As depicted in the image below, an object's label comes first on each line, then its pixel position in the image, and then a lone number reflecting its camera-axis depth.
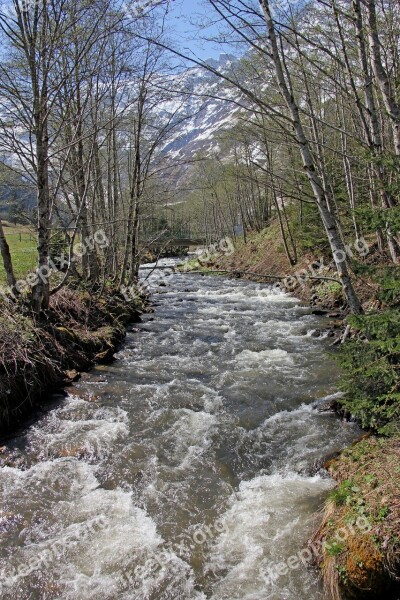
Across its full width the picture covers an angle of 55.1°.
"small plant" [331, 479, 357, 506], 3.73
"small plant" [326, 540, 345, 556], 3.19
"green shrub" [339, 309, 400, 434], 4.25
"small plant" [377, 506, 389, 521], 3.18
